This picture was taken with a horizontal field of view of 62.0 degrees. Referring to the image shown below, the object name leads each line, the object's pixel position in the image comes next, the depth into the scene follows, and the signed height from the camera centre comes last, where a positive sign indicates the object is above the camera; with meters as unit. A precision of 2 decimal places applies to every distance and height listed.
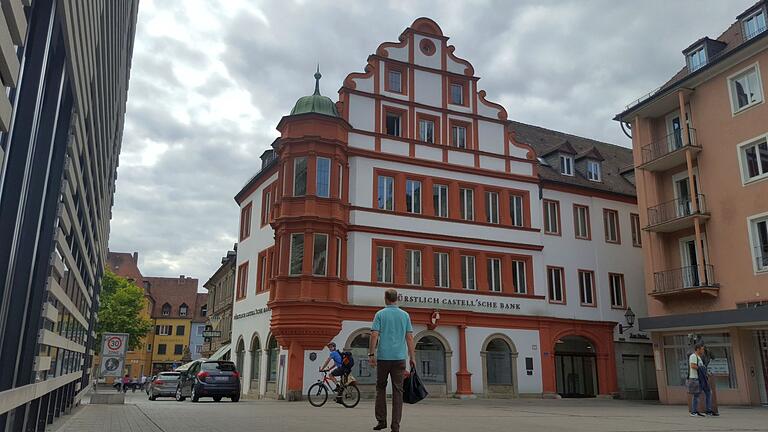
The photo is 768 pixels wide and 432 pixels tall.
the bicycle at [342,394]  18.47 -0.59
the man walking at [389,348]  8.91 +0.36
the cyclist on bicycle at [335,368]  18.89 +0.17
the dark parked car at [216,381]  23.50 -0.31
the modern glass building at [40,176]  3.32 +1.17
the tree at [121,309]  63.19 +6.05
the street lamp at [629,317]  30.78 +2.80
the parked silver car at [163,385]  33.56 -0.69
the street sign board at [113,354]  19.05 +0.50
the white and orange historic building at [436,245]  27.14 +6.01
